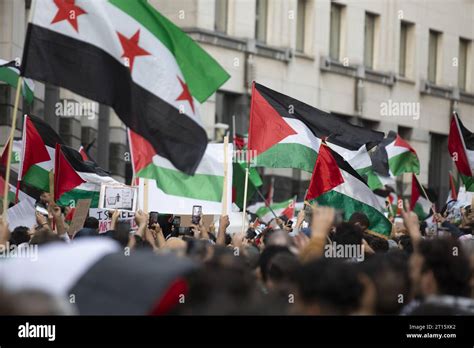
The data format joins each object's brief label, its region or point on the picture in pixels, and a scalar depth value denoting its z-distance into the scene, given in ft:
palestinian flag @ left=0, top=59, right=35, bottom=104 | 57.62
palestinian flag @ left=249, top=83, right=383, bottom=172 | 53.11
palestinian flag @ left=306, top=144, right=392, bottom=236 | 50.67
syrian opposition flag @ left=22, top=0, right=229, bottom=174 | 38.73
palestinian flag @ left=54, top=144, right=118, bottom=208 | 53.11
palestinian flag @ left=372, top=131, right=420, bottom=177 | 79.05
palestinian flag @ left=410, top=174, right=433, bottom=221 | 79.15
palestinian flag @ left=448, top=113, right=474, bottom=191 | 62.69
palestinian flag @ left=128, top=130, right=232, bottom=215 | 39.65
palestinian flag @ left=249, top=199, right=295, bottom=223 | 74.79
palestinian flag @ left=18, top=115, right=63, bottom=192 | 51.90
